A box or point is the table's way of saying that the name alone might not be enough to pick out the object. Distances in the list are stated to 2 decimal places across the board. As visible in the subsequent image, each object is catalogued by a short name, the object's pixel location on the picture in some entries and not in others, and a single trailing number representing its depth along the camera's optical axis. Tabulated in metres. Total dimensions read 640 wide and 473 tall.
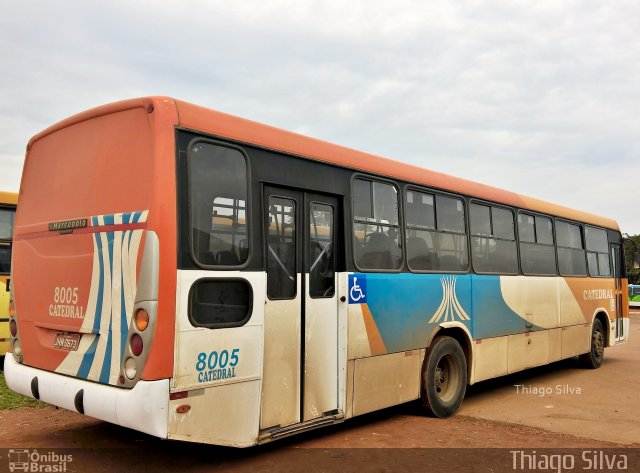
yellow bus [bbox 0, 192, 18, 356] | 9.47
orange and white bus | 4.57
